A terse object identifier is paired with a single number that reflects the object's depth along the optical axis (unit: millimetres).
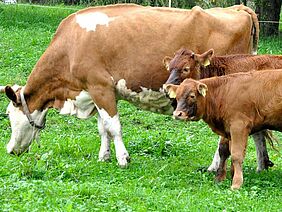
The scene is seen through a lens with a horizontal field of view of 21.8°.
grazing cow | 11102
